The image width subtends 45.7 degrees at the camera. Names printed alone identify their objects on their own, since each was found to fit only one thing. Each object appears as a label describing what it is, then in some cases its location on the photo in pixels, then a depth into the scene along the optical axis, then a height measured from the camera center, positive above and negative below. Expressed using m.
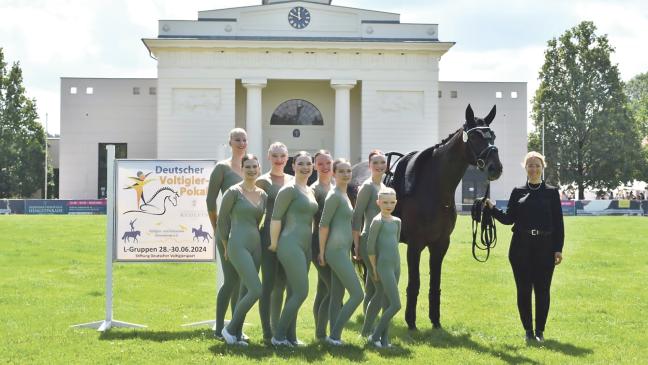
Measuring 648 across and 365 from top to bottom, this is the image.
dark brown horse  9.25 -0.25
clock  54.03 +11.27
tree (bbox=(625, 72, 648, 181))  62.25 +8.05
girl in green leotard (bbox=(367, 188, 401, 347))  8.19 -0.76
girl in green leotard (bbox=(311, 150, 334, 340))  8.48 -0.76
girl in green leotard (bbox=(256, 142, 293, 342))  8.38 -0.91
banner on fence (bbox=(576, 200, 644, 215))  47.81 -1.73
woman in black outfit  8.95 -0.71
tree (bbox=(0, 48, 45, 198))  61.53 +2.96
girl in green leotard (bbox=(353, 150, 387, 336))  8.49 -0.33
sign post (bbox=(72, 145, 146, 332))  10.06 -0.92
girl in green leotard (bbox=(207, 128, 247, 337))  8.62 -0.07
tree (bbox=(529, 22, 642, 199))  59.72 +4.98
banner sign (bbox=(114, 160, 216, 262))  10.27 -0.47
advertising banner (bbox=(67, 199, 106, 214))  49.66 -1.94
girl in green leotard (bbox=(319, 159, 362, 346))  8.08 -0.64
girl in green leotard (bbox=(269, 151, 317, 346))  8.01 -0.55
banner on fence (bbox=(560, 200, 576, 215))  47.81 -1.79
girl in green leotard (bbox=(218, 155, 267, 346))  8.10 -0.53
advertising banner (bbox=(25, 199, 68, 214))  48.25 -1.89
